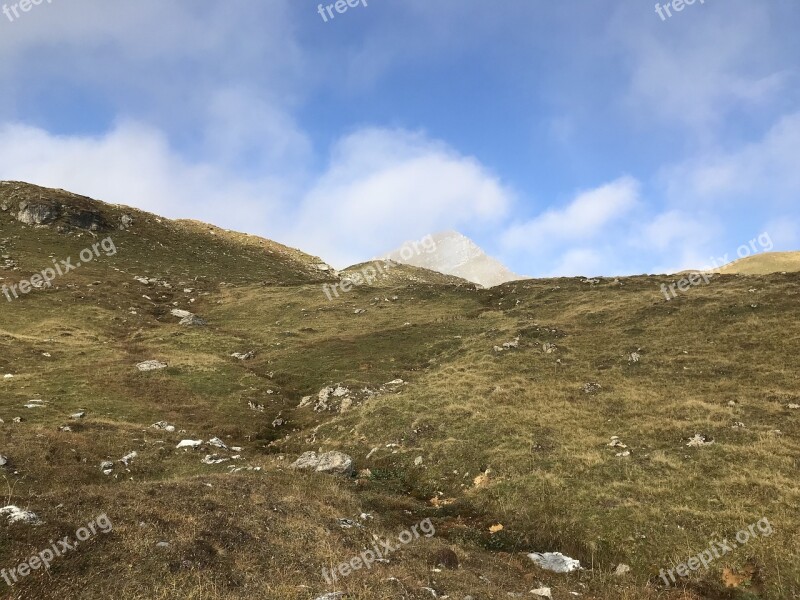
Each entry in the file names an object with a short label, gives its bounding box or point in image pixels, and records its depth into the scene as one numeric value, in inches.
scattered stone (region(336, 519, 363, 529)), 701.3
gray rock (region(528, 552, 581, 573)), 712.6
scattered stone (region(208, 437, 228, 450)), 1172.9
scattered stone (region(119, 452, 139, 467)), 955.2
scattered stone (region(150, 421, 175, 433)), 1236.5
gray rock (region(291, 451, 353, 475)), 1060.5
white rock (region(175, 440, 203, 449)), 1108.9
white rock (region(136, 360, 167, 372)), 1642.5
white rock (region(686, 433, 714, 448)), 1013.4
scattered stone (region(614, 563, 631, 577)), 697.0
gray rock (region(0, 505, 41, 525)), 510.0
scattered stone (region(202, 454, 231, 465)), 1031.7
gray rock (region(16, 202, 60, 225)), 3324.3
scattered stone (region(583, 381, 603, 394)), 1405.0
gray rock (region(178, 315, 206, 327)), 2288.0
